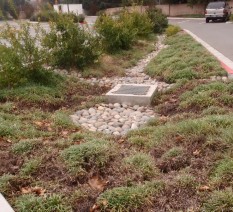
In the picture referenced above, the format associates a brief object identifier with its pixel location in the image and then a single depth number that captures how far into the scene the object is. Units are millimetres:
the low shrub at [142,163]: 3732
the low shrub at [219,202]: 3002
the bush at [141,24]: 16766
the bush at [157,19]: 20578
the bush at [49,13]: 9961
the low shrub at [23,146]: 4277
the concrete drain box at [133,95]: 6848
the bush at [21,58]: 7086
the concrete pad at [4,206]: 3012
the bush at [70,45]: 9375
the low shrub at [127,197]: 3158
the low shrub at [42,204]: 3164
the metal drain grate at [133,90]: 7166
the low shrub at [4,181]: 3516
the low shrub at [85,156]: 3859
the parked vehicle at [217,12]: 29516
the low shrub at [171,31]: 18125
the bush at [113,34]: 12273
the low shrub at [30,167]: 3824
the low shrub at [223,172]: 3404
